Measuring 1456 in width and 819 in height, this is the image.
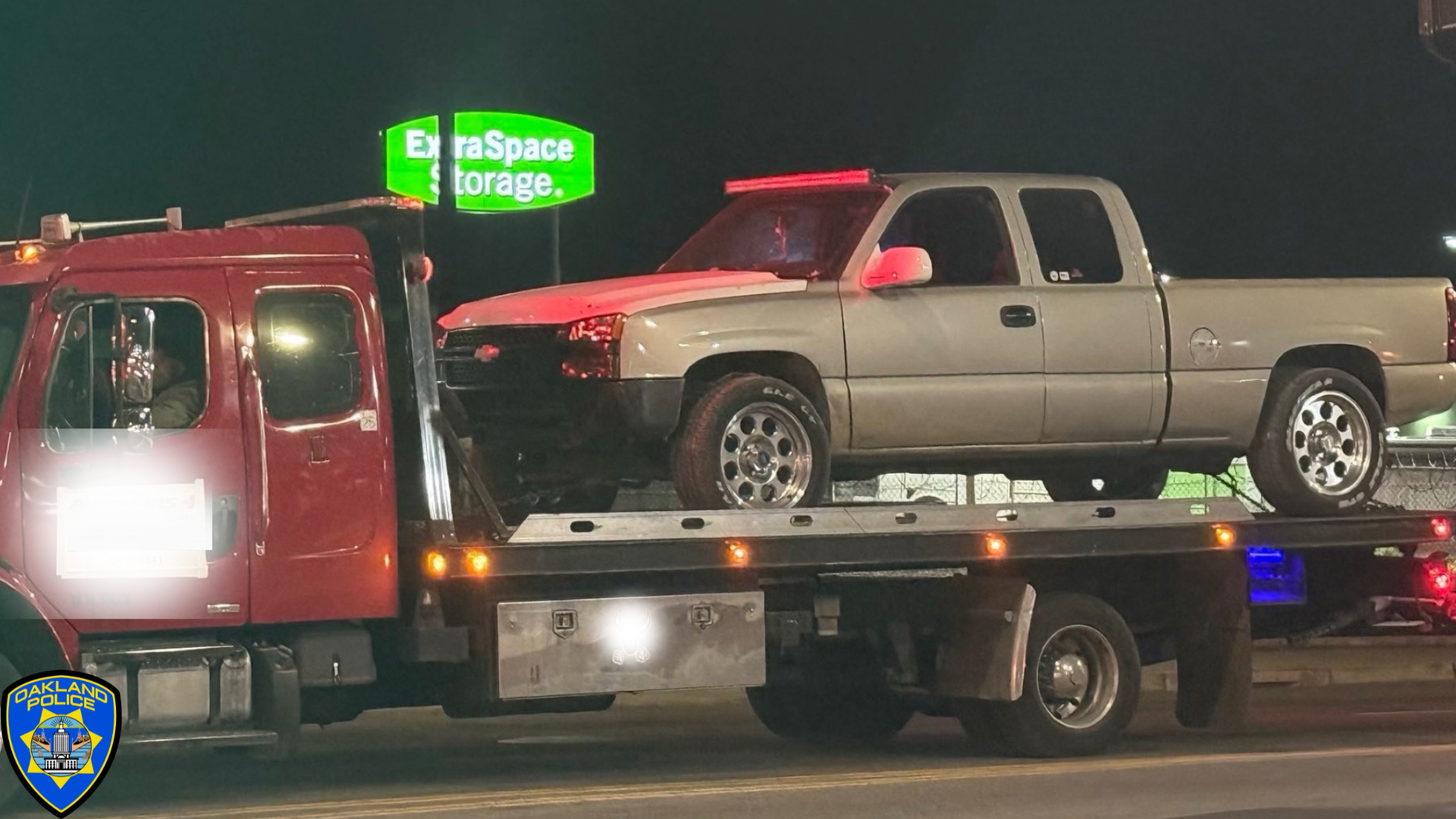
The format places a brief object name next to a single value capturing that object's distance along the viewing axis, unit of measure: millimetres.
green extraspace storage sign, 30422
